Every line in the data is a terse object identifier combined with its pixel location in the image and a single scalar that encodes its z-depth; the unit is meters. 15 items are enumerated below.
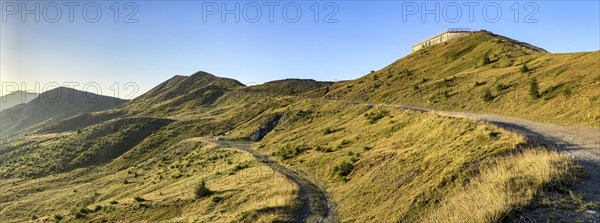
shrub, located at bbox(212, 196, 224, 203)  24.19
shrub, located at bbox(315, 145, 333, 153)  33.62
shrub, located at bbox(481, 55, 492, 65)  62.81
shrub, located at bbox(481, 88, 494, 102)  40.04
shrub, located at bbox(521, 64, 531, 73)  45.00
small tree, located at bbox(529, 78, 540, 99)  34.06
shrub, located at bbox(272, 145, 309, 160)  37.50
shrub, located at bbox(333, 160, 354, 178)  24.72
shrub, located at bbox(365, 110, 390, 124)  40.91
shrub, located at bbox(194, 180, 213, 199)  26.56
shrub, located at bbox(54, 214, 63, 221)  34.14
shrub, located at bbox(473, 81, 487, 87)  47.34
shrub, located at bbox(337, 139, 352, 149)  34.07
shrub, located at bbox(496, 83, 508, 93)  41.19
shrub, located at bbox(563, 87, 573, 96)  30.56
